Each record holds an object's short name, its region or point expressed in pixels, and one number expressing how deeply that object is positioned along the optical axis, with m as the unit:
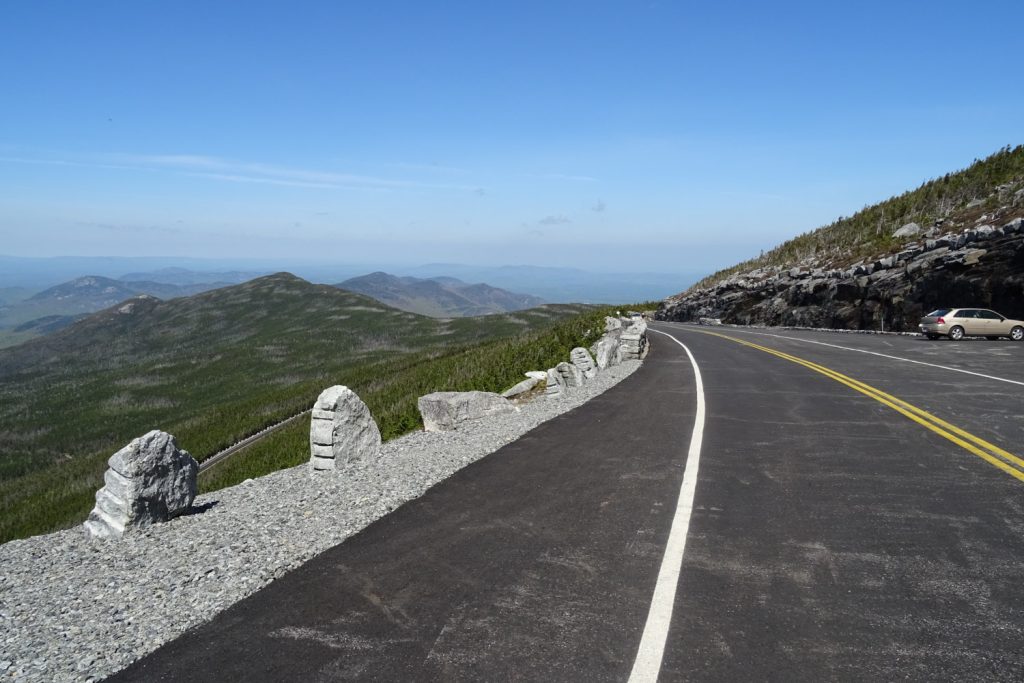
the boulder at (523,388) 17.48
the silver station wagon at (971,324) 25.19
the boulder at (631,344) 22.89
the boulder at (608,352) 21.06
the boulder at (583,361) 18.11
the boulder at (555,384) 16.52
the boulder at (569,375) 17.06
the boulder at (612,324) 28.53
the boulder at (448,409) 12.59
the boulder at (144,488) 6.90
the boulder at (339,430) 9.73
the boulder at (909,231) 38.02
